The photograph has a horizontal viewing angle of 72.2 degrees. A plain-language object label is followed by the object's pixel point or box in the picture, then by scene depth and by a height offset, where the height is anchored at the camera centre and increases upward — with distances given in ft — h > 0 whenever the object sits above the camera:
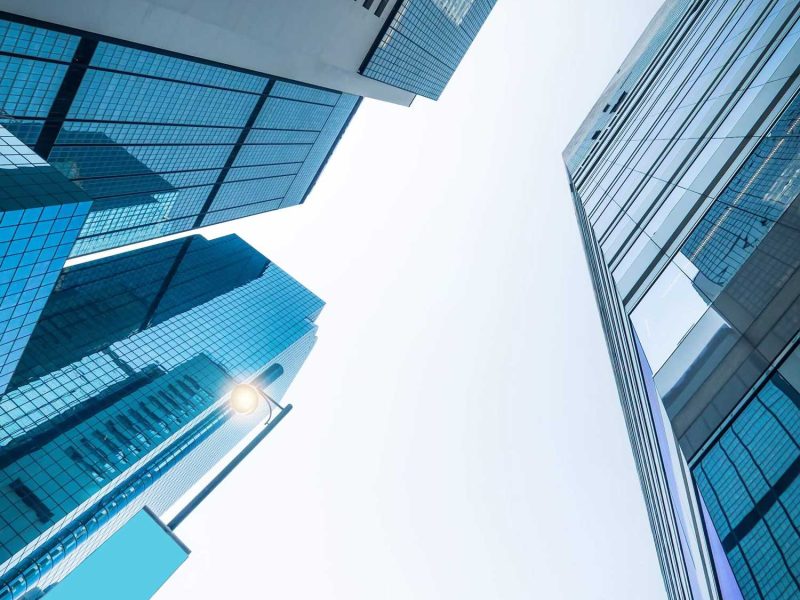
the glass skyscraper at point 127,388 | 238.48 -213.82
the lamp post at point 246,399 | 67.56 -40.05
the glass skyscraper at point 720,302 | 33.01 -1.04
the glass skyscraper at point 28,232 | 106.42 -61.02
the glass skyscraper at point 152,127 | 141.88 -54.89
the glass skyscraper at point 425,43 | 208.14 +25.25
